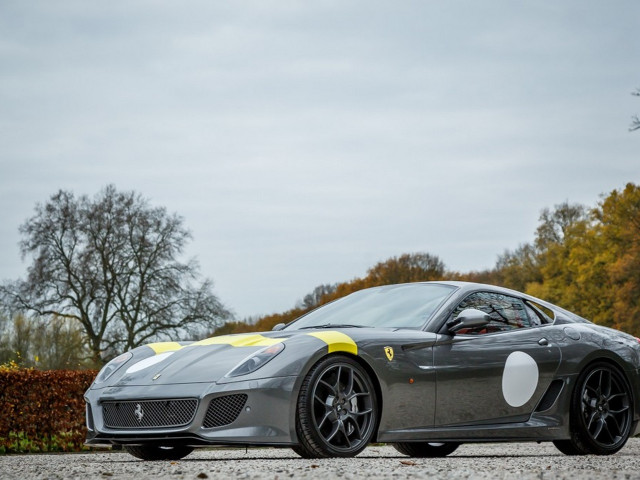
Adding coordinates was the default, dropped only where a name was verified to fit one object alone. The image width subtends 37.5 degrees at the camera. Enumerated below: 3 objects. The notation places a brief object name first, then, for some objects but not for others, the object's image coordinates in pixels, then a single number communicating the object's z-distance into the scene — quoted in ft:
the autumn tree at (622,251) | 158.30
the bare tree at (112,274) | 151.64
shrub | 44.83
